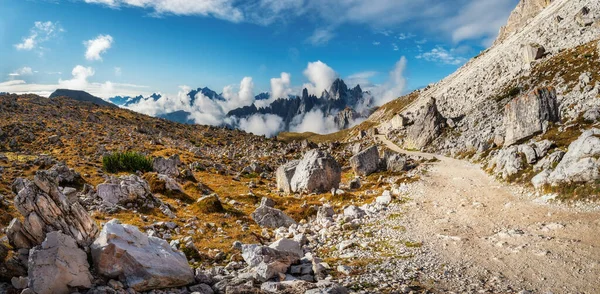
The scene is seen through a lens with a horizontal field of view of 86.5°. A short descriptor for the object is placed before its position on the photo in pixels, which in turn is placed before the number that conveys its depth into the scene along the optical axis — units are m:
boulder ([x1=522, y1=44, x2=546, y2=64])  105.88
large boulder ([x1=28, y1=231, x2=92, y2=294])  10.68
